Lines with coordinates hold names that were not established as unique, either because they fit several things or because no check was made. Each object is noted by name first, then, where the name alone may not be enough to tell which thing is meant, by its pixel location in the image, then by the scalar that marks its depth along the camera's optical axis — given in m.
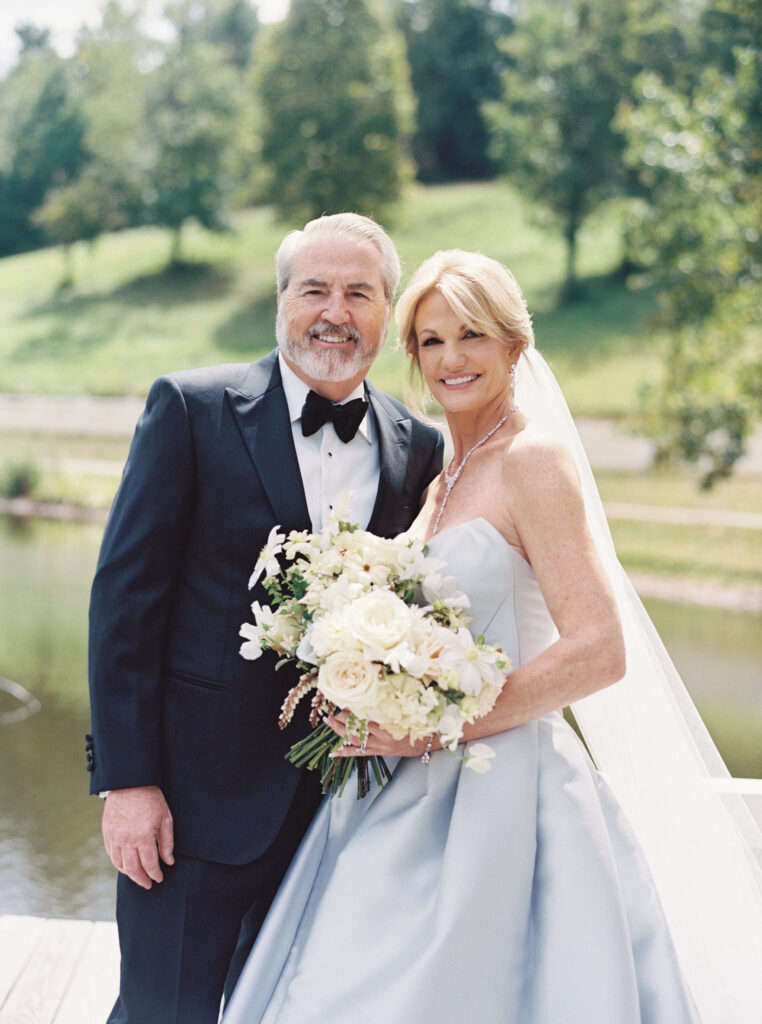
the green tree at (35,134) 16.36
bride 1.85
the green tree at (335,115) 16.28
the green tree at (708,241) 11.11
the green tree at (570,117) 15.55
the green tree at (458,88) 16.91
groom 2.05
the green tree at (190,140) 16.41
